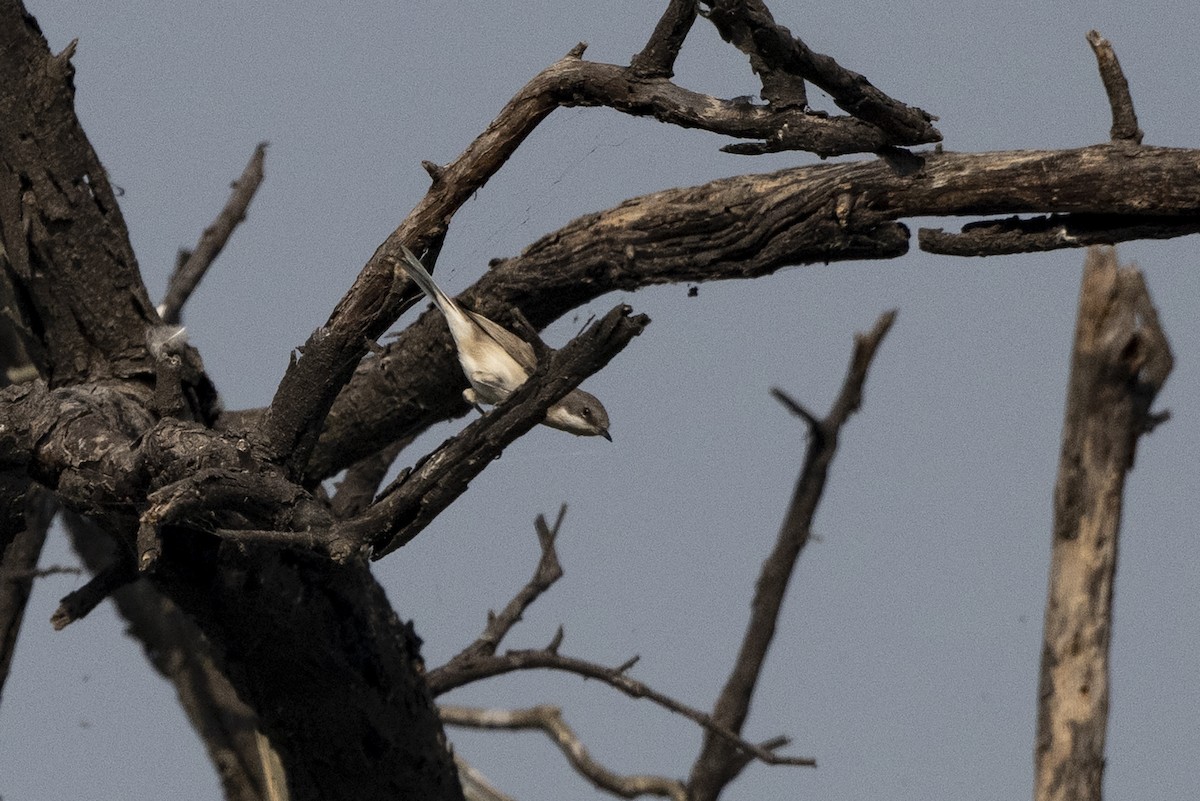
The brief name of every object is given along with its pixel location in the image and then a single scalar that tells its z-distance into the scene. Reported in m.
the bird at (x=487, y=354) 9.09
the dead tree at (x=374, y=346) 7.79
